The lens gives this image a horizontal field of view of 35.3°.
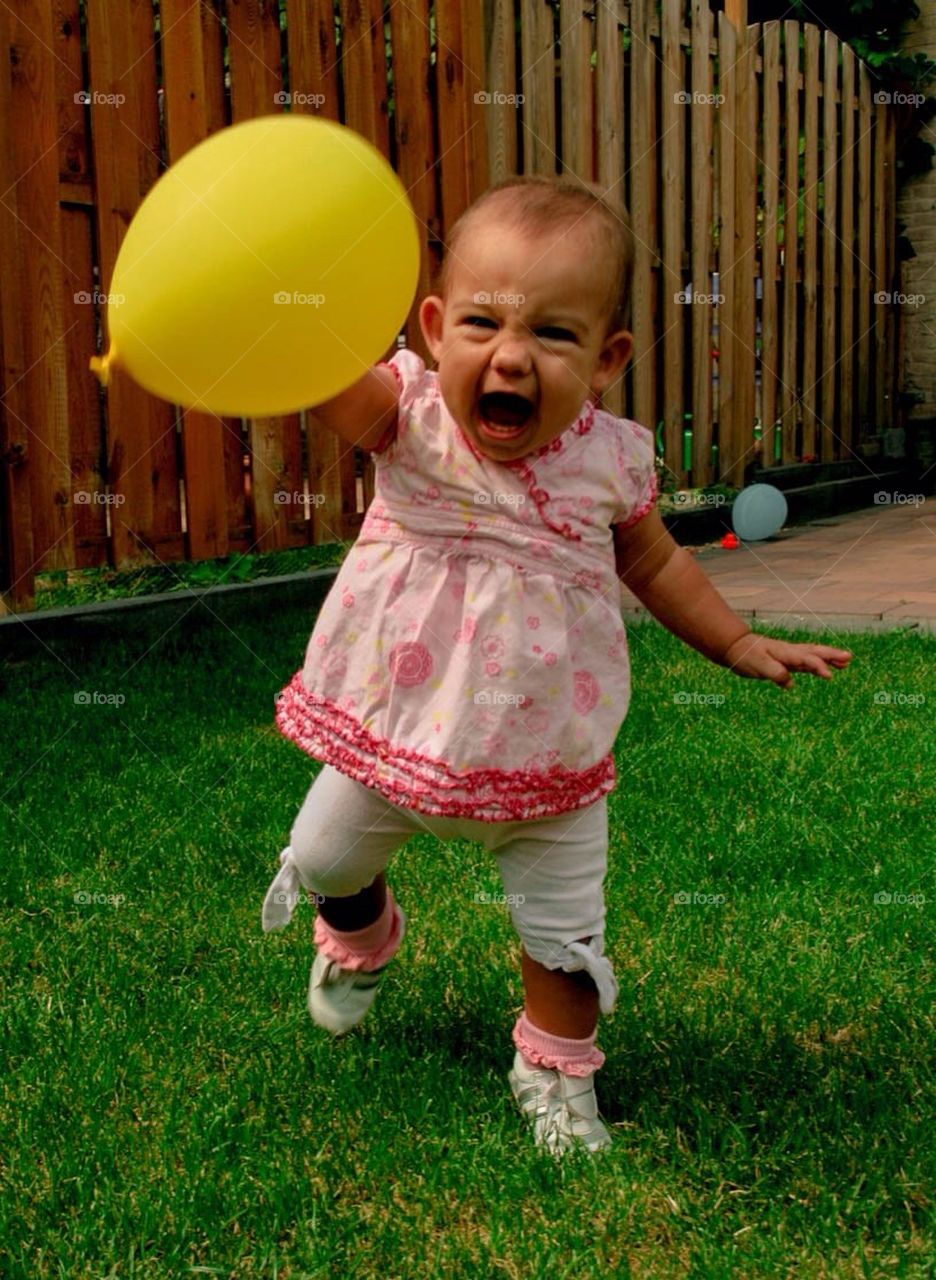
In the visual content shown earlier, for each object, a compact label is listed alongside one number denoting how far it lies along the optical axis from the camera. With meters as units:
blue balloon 6.93
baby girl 1.72
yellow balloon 1.49
